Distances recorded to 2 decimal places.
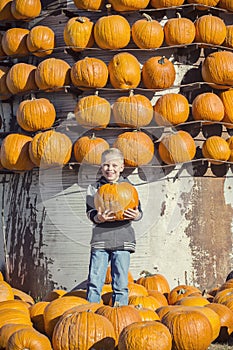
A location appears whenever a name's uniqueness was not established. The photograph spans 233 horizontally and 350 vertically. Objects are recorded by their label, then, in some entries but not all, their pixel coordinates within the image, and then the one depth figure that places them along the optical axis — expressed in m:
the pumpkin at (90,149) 6.95
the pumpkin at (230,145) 7.30
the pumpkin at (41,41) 7.47
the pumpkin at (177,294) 5.99
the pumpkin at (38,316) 5.06
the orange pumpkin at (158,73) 7.23
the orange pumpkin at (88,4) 7.46
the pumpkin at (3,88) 7.84
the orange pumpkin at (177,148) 7.09
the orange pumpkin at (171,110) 7.15
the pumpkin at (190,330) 4.44
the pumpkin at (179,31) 7.32
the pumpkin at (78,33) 7.34
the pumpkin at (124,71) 7.15
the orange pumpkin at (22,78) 7.54
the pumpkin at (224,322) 5.03
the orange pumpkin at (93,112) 7.11
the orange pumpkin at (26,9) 7.70
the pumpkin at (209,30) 7.41
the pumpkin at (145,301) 5.31
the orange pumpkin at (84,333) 4.19
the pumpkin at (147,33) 7.26
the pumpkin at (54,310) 4.79
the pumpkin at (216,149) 7.20
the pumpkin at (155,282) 6.54
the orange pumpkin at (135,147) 7.00
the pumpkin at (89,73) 7.14
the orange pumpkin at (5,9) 7.99
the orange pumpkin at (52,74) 7.28
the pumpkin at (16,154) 7.28
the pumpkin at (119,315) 4.49
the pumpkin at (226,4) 7.68
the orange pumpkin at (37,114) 7.22
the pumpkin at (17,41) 7.73
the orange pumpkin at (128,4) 7.37
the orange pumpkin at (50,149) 7.00
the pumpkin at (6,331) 4.41
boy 5.13
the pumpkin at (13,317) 4.80
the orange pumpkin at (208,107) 7.21
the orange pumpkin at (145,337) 4.05
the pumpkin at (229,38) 7.63
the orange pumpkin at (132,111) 7.11
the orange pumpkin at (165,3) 7.43
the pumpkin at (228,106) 7.38
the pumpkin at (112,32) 7.23
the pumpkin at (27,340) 4.19
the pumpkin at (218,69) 7.32
